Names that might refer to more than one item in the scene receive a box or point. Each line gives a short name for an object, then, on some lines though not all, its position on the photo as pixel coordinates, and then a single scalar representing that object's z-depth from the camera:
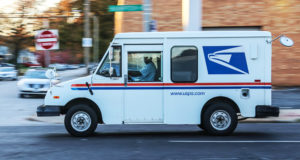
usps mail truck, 9.61
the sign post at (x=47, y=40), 13.13
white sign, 26.88
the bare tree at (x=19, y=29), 59.94
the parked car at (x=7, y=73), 42.99
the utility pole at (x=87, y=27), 32.70
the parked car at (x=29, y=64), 87.41
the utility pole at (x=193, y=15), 15.25
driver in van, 9.63
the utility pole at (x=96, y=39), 50.53
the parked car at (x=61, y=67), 83.00
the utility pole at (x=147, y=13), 12.42
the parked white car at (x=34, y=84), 21.52
